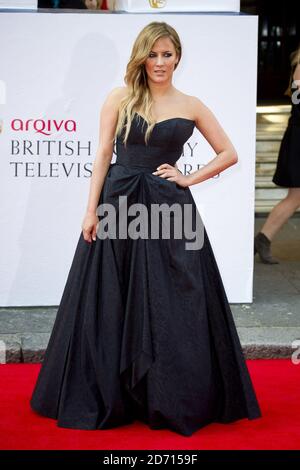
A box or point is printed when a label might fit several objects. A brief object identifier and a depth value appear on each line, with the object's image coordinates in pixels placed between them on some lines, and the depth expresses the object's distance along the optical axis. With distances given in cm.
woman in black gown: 511
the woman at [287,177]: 809
